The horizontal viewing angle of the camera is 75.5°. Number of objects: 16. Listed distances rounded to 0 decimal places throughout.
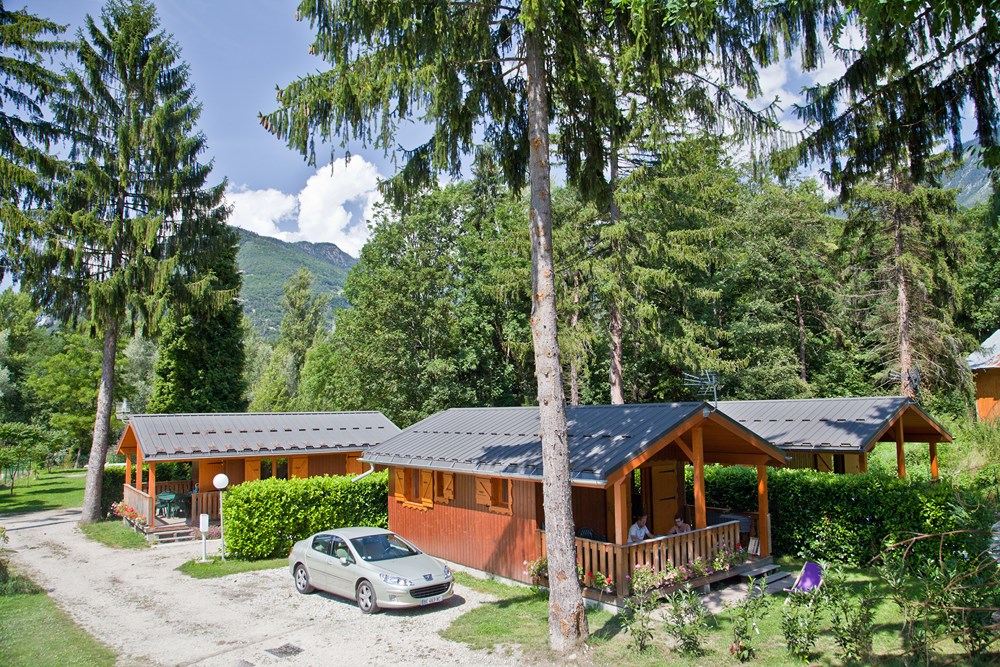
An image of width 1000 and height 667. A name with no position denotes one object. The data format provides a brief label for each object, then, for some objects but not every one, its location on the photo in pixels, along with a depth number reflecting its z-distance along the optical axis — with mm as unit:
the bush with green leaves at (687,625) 8789
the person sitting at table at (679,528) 13125
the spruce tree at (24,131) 19375
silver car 11406
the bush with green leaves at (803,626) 8344
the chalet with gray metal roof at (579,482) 11555
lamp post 16945
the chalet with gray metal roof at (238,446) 20859
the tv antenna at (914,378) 25839
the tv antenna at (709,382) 14052
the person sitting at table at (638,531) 12406
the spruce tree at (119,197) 22484
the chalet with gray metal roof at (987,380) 28500
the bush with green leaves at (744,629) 8555
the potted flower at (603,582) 11125
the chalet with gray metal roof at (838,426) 15664
